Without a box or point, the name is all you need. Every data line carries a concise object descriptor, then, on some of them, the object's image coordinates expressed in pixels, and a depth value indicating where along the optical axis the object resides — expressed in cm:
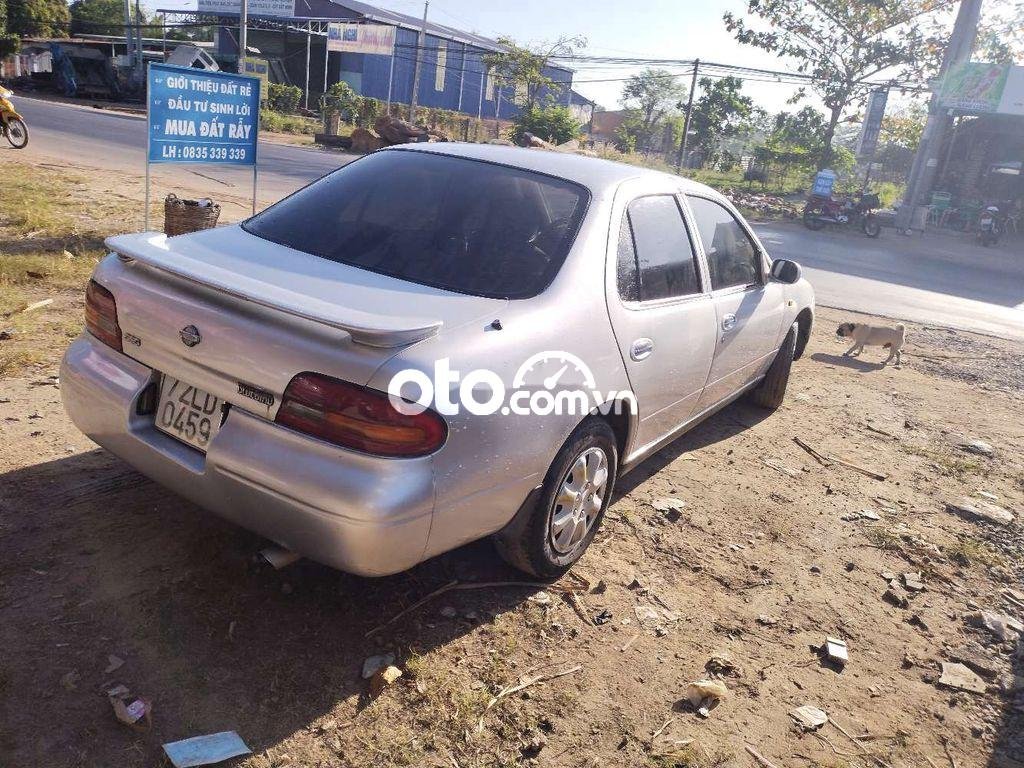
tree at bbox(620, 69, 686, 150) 5806
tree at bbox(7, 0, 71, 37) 4428
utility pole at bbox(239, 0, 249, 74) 2915
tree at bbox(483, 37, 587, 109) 3866
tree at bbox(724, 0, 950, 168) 3066
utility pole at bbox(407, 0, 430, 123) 3853
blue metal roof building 4659
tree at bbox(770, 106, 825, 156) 3516
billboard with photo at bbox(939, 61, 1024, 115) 2469
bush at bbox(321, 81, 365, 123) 3706
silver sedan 224
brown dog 737
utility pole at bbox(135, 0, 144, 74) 3690
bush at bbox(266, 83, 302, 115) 3894
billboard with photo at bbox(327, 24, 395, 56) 4291
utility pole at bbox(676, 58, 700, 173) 3080
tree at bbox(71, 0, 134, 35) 5609
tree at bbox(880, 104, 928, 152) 4003
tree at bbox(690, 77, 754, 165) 4241
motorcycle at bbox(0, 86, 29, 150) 1364
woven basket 720
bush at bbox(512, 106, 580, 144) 3123
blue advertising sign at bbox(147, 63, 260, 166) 662
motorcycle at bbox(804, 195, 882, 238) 2306
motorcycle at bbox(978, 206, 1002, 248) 2342
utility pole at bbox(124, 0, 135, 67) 3814
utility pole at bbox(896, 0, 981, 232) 2264
